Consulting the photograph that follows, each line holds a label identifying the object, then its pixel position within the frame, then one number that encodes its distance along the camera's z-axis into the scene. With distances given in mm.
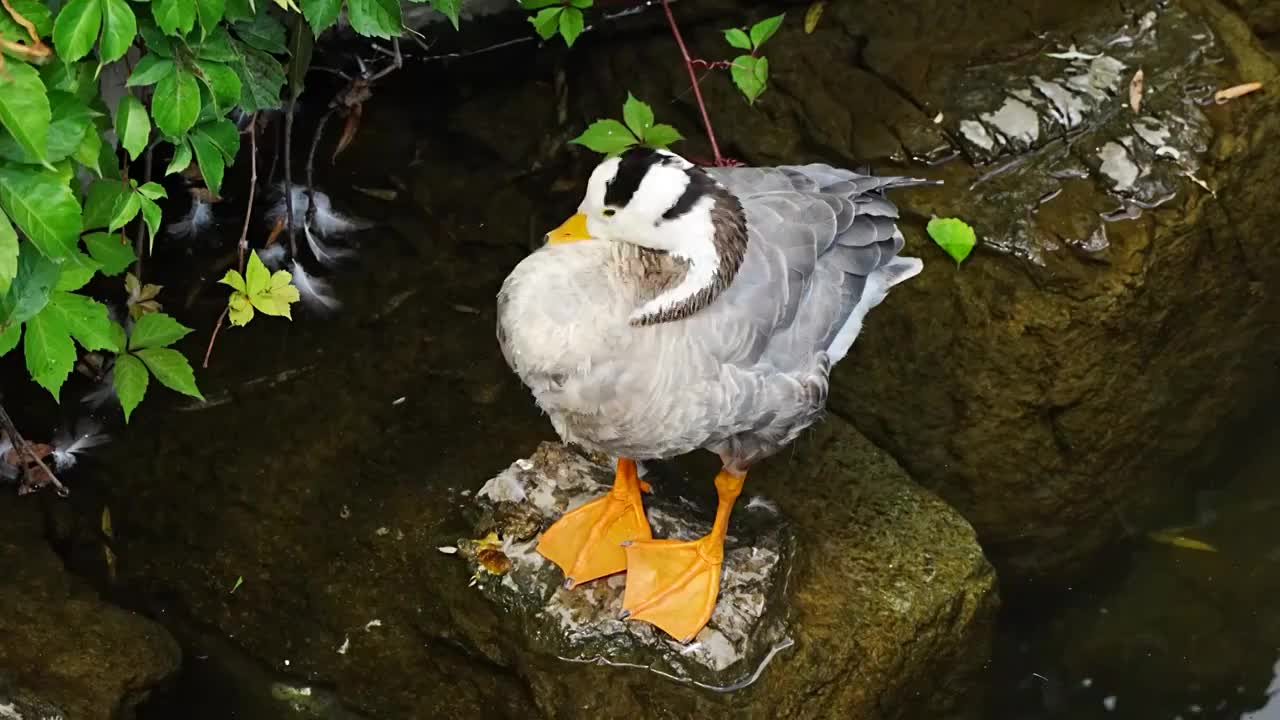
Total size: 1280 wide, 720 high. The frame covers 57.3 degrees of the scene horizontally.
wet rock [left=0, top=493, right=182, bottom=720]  3088
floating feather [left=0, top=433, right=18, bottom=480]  3662
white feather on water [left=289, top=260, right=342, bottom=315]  4117
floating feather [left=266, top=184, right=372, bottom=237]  4332
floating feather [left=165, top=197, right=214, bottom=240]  4258
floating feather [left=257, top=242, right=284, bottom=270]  4220
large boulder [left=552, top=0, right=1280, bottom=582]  3988
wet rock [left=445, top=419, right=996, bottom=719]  3113
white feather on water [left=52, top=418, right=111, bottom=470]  3725
